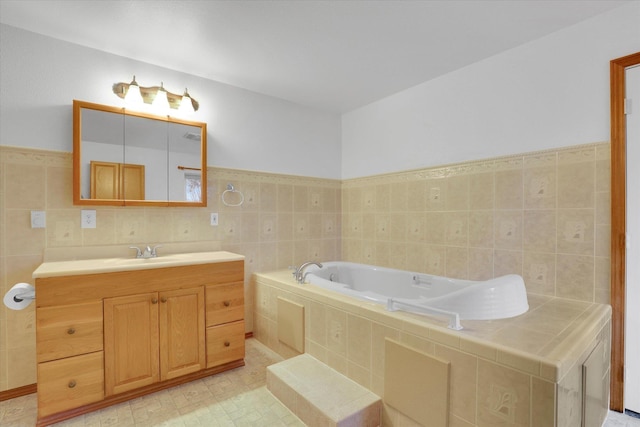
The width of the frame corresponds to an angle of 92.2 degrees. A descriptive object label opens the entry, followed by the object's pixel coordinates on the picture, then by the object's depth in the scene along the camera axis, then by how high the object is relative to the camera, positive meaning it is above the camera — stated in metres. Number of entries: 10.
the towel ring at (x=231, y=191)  2.72 +0.19
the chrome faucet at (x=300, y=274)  2.42 -0.48
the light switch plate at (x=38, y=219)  1.95 -0.02
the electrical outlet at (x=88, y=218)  2.10 -0.02
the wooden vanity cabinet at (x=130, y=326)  1.67 -0.69
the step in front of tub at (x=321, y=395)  1.55 -0.99
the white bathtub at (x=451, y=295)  1.59 -0.51
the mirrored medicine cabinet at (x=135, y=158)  2.08 +0.42
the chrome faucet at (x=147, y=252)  2.23 -0.28
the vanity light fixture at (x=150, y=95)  2.23 +0.91
